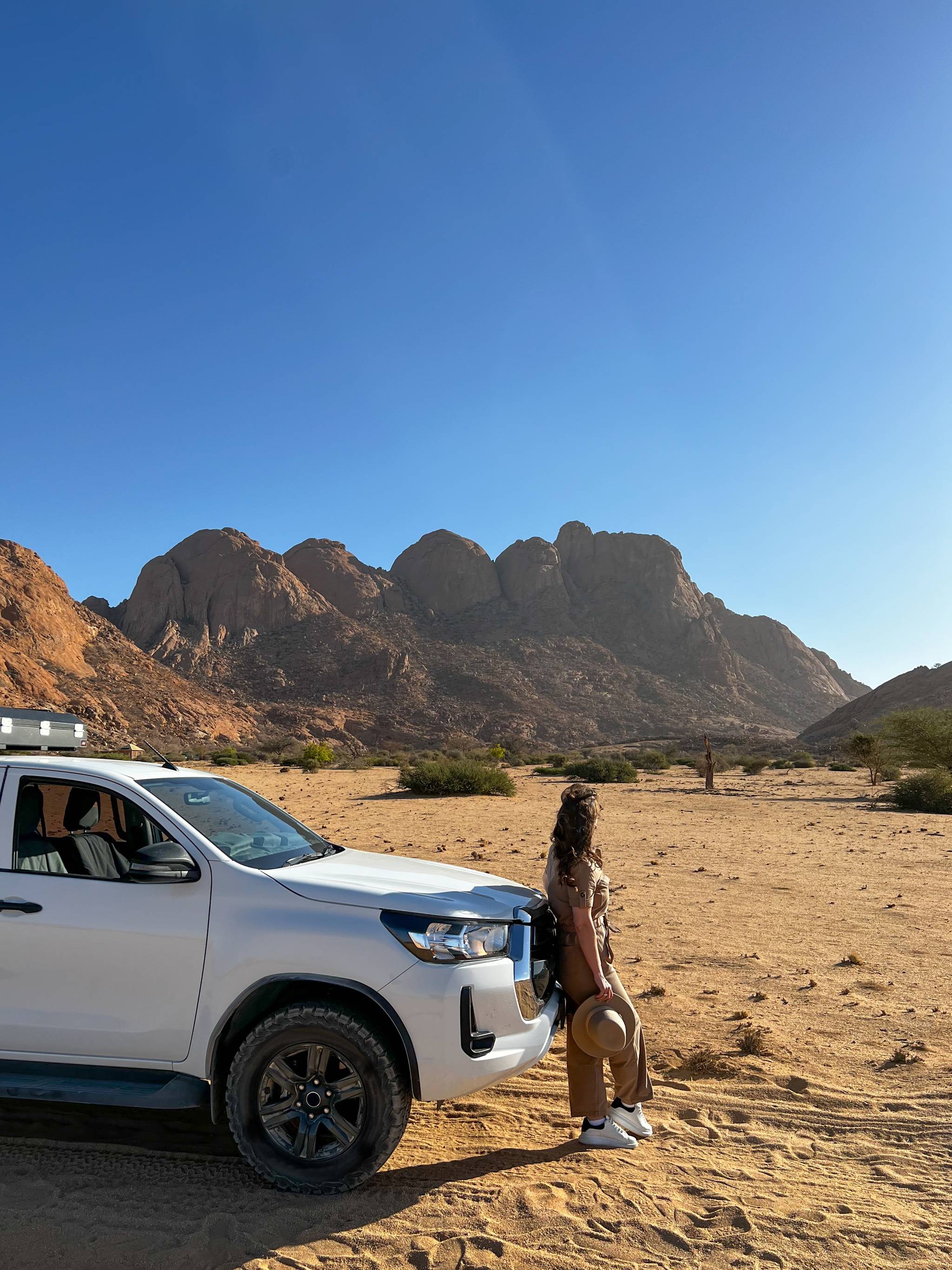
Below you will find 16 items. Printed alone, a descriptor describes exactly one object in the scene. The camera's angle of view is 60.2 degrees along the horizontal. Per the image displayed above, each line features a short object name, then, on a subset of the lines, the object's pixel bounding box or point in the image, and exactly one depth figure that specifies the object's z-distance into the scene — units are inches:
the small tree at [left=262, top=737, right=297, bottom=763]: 1889.8
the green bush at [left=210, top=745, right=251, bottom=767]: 1466.5
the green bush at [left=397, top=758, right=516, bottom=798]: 987.3
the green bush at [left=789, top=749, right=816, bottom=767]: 1718.8
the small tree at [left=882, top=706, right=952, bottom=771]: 1091.9
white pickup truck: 138.5
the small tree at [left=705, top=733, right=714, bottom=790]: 1135.0
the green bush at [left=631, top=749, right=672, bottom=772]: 1632.6
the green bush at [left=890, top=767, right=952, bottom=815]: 875.4
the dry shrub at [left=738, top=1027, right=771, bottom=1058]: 211.8
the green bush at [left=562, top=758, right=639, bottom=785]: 1273.4
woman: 161.8
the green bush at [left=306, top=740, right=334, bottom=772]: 1430.9
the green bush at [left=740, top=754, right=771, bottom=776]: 1566.8
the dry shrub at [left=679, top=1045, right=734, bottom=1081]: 200.2
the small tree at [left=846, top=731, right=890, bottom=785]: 1168.8
